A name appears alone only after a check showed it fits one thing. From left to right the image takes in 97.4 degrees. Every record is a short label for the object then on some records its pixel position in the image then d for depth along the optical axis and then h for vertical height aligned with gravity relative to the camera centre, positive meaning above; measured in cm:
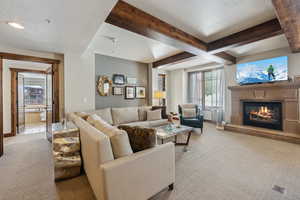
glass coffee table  278 -72
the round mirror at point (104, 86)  426 +48
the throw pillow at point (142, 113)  450 -47
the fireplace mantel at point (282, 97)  362 +7
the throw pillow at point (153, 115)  439 -51
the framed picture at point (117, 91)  463 +32
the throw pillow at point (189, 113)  493 -51
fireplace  402 -50
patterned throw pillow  158 -47
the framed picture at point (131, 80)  498 +74
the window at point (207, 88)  563 +51
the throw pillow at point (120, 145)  141 -49
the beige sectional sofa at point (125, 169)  123 -74
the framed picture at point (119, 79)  463 +75
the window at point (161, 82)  673 +91
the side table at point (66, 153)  196 -80
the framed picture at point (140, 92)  523 +31
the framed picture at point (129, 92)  491 +30
